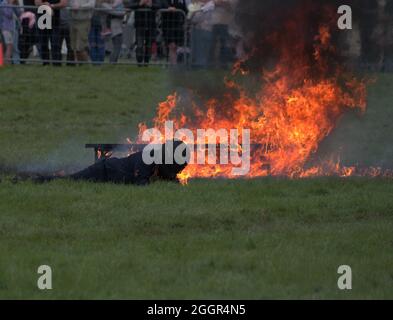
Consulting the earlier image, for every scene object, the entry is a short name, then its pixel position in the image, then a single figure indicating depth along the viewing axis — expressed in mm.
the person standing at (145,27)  23703
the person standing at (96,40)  24406
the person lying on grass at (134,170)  12977
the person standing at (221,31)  18550
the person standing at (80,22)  23969
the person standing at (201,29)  20969
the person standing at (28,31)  23500
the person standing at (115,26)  24453
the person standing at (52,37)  23562
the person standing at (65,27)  23750
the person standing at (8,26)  23781
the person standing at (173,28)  22984
